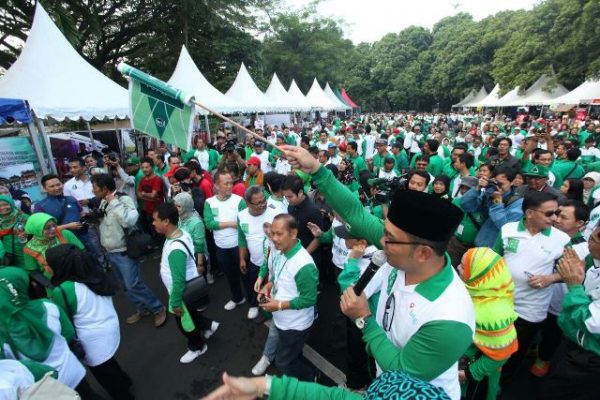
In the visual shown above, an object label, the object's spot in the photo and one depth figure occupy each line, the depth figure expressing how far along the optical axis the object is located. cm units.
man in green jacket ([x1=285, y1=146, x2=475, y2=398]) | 135
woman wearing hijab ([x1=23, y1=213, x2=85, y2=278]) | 358
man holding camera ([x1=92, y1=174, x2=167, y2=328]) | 420
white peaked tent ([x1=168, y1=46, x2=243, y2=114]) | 1285
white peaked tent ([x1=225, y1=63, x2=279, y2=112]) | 1592
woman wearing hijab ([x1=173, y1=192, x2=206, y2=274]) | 416
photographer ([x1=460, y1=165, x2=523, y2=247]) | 366
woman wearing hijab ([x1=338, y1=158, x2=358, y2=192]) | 584
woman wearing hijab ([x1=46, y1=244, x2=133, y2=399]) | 264
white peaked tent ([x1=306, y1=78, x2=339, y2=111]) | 2522
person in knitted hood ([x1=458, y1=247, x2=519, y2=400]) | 214
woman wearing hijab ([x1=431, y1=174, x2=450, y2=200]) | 466
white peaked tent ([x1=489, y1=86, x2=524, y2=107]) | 2730
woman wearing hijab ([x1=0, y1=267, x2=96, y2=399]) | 225
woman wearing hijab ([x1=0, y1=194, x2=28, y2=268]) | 410
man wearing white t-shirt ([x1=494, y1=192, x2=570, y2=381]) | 281
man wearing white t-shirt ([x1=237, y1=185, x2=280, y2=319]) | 396
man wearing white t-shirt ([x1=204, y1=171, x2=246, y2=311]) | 443
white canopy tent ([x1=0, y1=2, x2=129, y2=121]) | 734
